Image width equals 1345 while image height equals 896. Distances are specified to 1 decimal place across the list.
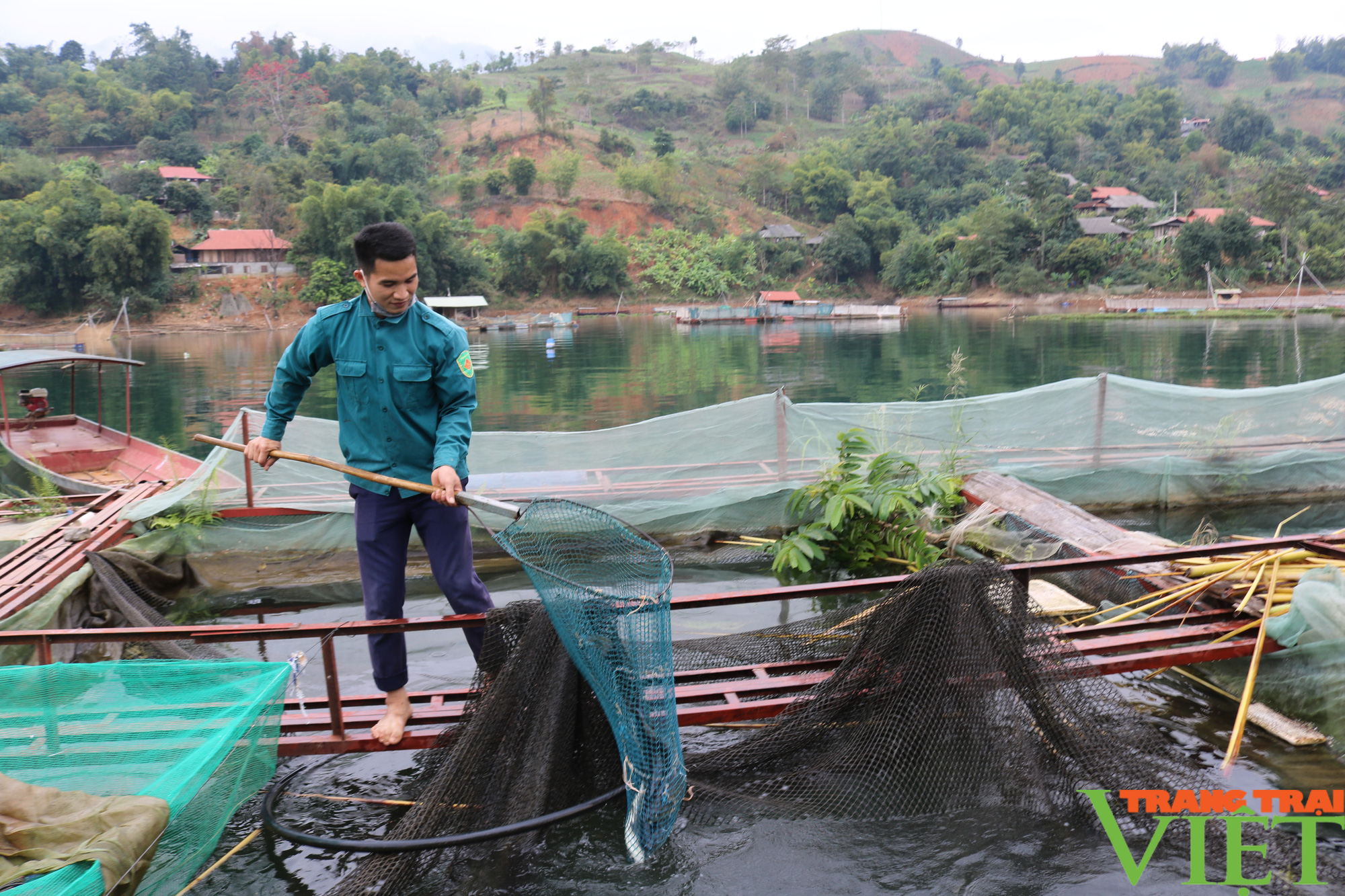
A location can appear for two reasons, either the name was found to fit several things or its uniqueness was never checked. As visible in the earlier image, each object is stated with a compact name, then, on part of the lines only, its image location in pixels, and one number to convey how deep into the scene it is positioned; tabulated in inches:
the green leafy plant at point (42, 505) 265.0
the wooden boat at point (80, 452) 355.9
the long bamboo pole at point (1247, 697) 128.3
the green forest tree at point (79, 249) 1908.2
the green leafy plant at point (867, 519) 240.5
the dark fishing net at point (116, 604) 194.2
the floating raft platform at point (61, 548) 182.4
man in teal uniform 122.5
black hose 102.0
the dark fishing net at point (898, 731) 113.7
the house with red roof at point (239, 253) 2271.9
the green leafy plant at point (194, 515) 243.1
